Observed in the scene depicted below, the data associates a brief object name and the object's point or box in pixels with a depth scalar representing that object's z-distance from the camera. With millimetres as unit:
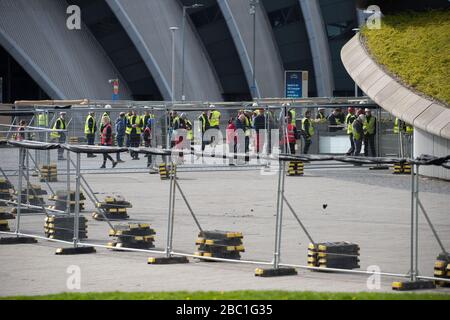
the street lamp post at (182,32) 74031
